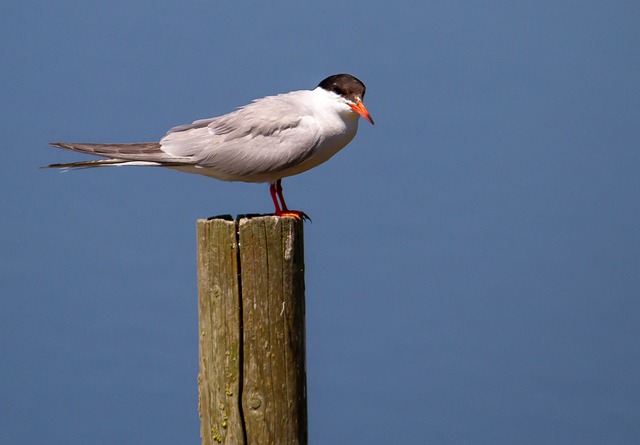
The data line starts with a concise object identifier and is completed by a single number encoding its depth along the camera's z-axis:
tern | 9.34
